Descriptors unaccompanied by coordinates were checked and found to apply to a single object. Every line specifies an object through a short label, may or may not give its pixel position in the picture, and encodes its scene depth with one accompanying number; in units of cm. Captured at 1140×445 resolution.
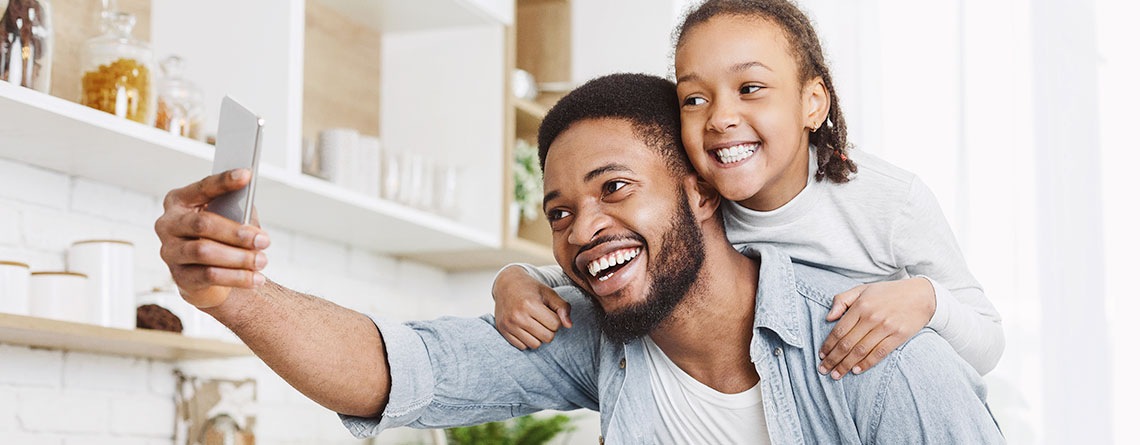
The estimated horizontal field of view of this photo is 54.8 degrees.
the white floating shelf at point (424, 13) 292
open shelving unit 206
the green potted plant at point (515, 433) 313
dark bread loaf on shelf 210
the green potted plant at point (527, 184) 319
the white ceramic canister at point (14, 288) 180
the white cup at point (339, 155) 247
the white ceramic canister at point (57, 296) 187
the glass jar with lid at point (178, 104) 200
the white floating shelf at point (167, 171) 177
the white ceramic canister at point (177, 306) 214
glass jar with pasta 187
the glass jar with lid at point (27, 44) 170
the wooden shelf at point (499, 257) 311
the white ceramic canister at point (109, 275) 197
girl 146
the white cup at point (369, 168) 258
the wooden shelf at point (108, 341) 181
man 135
